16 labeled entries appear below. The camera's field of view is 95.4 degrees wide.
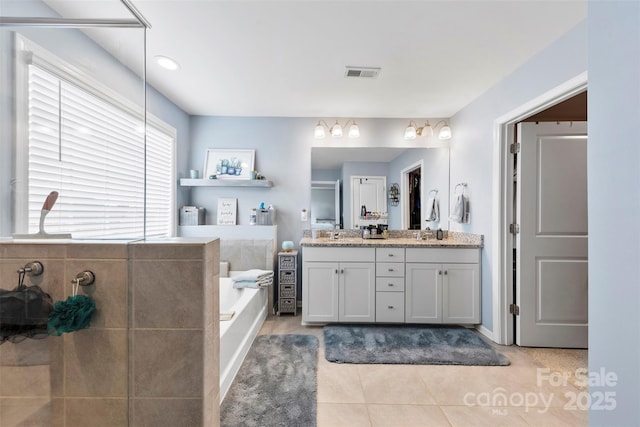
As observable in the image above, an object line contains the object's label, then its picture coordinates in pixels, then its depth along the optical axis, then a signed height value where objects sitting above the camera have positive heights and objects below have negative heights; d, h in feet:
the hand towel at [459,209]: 10.02 +0.21
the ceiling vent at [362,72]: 7.63 +3.81
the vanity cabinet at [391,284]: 9.39 -2.27
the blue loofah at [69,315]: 3.07 -1.09
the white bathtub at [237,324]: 5.98 -2.84
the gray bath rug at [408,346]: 7.30 -3.64
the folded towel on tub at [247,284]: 9.14 -2.22
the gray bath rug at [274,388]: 5.21 -3.62
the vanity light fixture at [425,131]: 10.96 +3.21
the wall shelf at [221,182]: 10.62 +1.14
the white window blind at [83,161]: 3.37 +0.66
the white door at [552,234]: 8.14 -0.52
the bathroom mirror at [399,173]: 11.20 +1.62
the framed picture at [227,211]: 11.27 +0.09
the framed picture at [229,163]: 11.09 +1.96
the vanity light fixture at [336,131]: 11.02 +3.16
